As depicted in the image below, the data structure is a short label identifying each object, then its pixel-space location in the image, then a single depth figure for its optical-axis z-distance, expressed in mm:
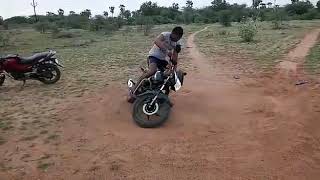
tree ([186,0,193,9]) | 51497
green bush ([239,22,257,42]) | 11798
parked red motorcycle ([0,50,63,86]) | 5835
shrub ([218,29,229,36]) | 15757
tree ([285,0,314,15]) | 34829
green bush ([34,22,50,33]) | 22617
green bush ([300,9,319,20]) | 30535
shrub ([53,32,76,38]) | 18199
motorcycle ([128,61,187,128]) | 3731
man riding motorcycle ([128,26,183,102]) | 3910
